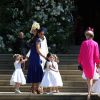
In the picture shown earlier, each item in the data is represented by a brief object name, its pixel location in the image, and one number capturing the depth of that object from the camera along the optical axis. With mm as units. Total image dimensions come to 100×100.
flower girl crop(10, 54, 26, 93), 18312
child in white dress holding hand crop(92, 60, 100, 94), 14354
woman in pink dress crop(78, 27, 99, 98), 14789
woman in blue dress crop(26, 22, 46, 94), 15359
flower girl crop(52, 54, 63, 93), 17375
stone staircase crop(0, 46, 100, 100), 14703
